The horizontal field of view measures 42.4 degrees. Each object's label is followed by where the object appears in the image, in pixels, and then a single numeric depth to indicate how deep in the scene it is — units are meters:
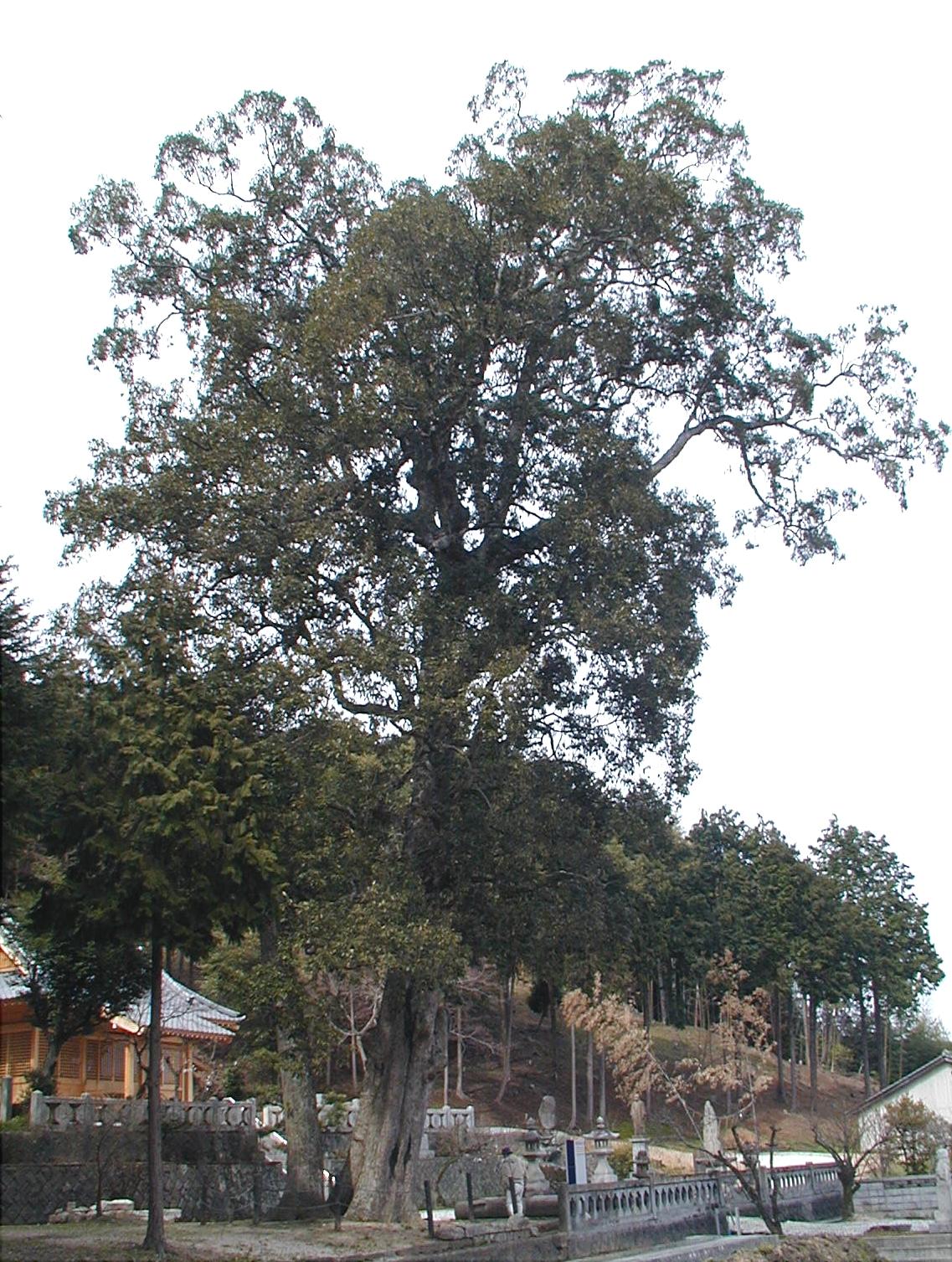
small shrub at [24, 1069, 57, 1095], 25.23
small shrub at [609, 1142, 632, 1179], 29.02
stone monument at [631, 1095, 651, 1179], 22.88
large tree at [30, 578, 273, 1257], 13.60
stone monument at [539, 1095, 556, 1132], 28.95
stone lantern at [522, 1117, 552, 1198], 20.27
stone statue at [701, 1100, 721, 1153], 27.33
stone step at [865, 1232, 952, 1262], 18.16
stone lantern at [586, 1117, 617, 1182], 22.55
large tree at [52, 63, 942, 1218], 17.81
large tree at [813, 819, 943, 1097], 53.41
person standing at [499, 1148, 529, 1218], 18.08
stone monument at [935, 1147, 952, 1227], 20.83
